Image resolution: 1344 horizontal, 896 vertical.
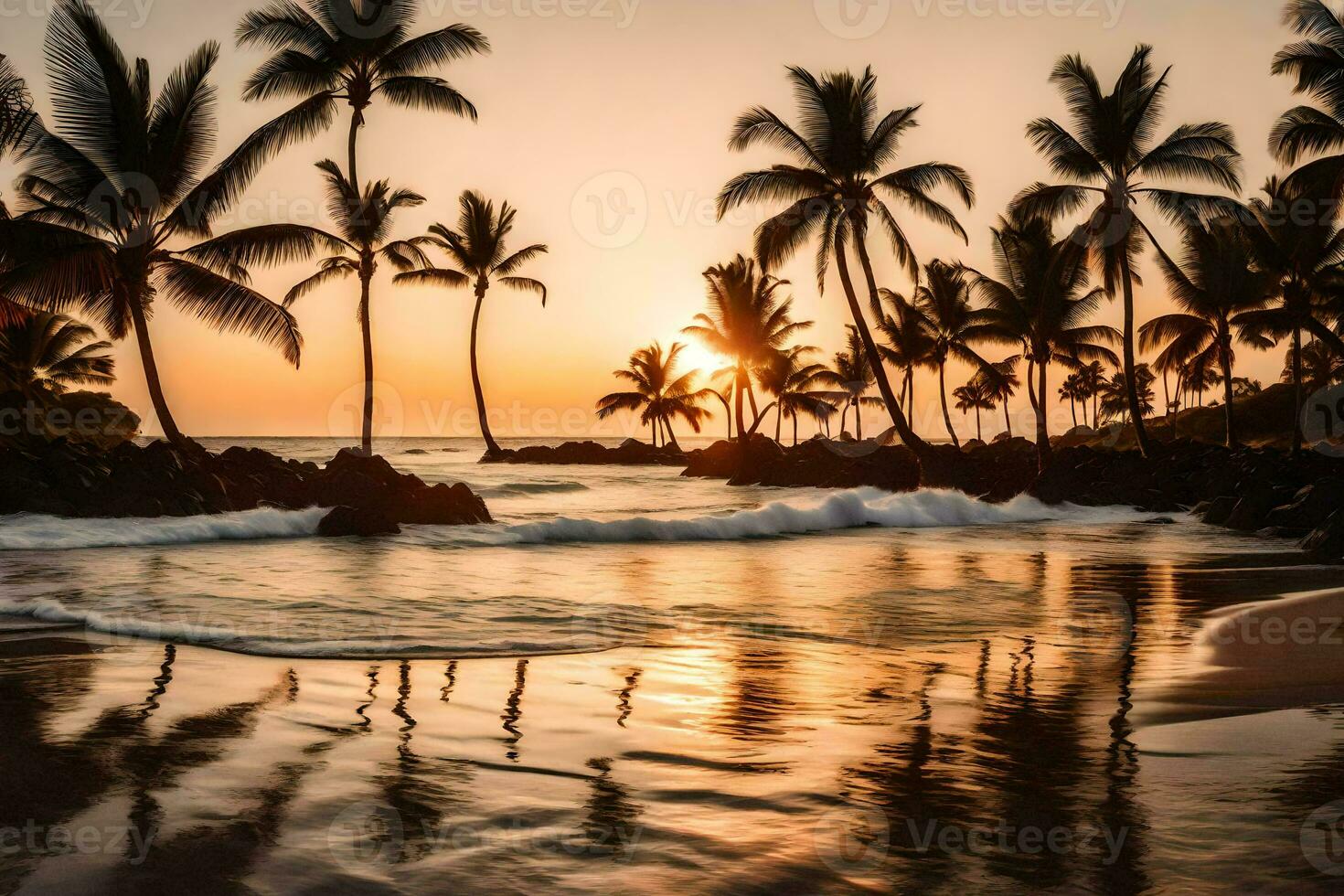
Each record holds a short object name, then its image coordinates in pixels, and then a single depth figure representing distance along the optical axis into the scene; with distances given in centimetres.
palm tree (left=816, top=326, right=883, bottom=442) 5590
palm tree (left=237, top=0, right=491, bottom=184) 2470
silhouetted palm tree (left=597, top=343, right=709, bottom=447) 6241
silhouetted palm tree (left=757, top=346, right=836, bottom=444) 5243
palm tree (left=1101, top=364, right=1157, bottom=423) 8062
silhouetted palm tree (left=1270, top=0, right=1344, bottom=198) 2350
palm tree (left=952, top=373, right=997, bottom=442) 7944
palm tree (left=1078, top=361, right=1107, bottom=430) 8618
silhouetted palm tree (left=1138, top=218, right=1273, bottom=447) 3522
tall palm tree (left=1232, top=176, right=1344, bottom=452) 3150
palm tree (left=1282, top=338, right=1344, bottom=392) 4856
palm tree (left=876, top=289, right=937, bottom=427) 4581
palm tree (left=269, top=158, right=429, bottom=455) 2825
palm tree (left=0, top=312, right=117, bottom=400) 3209
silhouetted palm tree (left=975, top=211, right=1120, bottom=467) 3494
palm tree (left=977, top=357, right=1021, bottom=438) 5753
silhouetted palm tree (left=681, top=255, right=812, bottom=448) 4522
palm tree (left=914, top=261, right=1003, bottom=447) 4428
